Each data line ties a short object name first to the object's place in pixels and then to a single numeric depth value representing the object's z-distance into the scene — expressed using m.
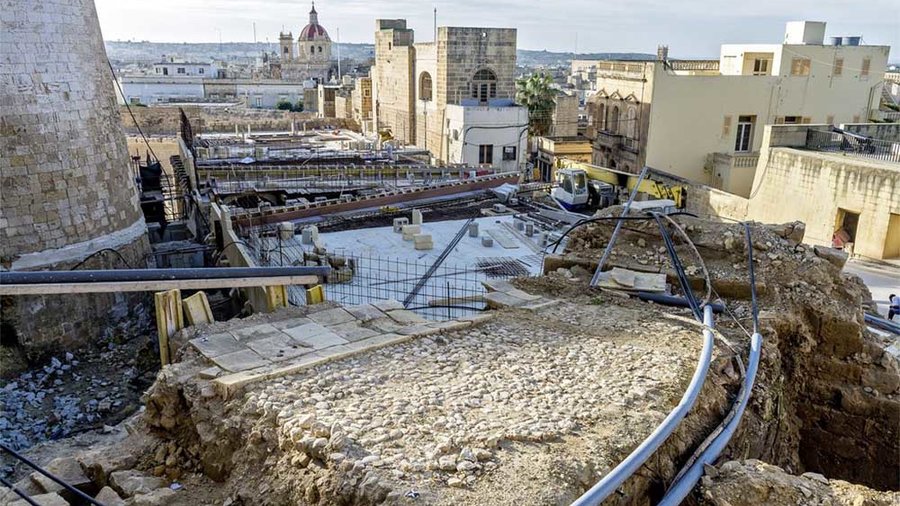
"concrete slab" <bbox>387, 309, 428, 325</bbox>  7.21
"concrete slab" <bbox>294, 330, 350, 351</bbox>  6.44
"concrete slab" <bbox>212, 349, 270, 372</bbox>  5.88
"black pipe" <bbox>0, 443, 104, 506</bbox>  4.65
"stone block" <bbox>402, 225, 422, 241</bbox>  14.41
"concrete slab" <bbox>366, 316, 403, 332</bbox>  6.96
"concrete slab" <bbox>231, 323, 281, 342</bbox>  6.59
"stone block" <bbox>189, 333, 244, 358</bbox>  6.20
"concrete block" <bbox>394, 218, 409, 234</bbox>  15.12
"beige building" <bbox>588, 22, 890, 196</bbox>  27.22
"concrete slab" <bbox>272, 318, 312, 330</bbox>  6.90
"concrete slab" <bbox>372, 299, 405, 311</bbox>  7.53
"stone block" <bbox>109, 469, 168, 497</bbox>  5.17
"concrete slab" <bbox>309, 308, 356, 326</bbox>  7.07
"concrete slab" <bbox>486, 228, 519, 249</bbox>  14.61
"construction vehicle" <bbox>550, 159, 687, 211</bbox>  21.52
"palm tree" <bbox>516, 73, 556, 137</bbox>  36.09
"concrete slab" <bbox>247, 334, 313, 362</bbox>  6.14
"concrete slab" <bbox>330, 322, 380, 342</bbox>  6.69
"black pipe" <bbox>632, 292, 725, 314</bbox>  7.85
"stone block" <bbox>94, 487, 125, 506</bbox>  5.09
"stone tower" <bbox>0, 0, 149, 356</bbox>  11.81
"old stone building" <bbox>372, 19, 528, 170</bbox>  29.44
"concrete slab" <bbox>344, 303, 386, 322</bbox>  7.22
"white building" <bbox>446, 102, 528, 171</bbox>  29.09
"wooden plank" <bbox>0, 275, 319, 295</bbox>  6.68
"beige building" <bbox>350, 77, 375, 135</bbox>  40.57
